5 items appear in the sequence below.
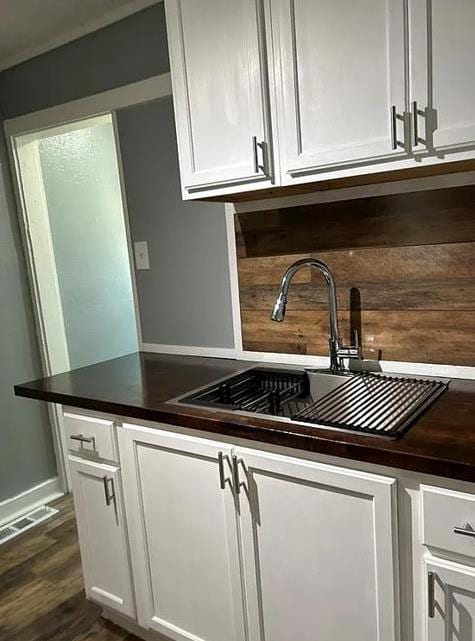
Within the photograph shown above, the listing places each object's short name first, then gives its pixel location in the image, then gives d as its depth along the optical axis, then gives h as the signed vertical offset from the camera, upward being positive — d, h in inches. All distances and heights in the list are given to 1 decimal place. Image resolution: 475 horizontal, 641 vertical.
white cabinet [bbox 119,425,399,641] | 48.9 -32.6
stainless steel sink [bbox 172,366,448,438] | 50.8 -18.8
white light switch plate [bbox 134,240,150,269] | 90.0 -2.0
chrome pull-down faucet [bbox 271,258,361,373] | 64.9 -10.3
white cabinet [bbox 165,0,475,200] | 47.9 +14.2
